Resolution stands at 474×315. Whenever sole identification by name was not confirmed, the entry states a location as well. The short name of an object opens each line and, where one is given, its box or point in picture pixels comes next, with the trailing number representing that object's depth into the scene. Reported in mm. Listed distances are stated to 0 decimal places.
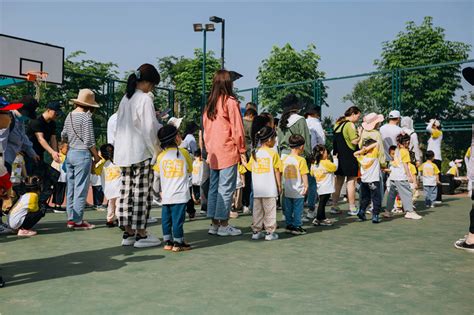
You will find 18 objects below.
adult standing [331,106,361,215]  8039
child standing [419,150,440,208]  9998
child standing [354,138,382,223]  7484
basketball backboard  15297
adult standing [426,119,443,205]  11732
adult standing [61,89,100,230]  6562
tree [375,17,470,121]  15141
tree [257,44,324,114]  38344
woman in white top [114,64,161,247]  5328
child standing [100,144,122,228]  6980
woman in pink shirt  5891
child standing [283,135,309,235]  6188
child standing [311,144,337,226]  7172
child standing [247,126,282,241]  5809
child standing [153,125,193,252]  5121
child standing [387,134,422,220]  8109
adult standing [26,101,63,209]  7145
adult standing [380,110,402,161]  9156
